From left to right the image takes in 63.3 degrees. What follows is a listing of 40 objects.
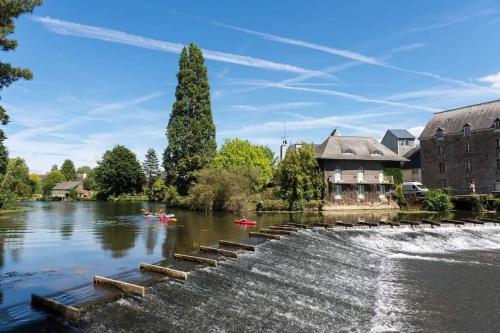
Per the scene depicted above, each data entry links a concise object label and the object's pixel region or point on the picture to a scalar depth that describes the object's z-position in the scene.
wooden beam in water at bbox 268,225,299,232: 26.56
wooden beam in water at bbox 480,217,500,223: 33.06
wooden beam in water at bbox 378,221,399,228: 29.76
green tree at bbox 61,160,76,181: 147.98
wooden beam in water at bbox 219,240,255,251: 19.30
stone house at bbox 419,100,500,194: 51.31
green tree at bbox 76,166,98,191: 126.00
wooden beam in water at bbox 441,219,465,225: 31.50
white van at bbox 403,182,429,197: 51.33
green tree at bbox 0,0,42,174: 14.10
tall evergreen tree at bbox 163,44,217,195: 61.91
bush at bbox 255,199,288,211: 48.00
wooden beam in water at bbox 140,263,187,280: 13.69
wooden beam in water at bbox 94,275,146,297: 11.78
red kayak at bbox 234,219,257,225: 33.28
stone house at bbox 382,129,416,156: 79.06
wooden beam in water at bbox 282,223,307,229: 27.96
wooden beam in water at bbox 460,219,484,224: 32.00
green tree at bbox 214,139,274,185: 67.25
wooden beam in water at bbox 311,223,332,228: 29.14
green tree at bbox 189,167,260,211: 49.38
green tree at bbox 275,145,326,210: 47.72
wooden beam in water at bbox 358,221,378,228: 29.83
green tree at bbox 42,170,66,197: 124.86
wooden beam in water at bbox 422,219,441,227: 30.47
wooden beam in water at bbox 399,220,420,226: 30.78
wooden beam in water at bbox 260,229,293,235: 24.58
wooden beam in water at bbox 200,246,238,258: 17.59
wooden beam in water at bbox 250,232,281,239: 23.25
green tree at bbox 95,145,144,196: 98.50
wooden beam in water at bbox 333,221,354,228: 29.48
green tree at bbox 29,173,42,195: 114.62
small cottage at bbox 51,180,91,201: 113.28
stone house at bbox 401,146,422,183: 67.44
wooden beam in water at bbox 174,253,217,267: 15.81
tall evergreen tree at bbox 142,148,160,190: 112.31
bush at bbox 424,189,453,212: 45.44
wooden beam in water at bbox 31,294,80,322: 9.88
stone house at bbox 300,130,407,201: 49.59
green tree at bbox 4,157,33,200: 54.34
